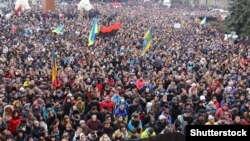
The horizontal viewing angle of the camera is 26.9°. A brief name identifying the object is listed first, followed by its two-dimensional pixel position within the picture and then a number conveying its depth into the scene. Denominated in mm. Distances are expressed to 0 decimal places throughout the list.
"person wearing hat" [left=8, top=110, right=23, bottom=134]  10133
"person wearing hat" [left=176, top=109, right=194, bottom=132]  10930
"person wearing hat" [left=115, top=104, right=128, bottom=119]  11500
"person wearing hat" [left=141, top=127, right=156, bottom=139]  9982
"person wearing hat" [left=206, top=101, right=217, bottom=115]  11889
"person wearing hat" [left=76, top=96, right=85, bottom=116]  11922
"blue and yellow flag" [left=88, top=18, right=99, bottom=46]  21212
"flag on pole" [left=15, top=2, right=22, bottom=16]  31862
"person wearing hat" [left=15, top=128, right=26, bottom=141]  9656
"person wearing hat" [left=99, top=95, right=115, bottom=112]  11873
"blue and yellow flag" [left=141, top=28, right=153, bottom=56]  20562
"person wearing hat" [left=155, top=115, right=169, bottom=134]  10648
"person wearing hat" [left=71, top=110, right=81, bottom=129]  10734
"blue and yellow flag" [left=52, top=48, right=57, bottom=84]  13736
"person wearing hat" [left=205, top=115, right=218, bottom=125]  10522
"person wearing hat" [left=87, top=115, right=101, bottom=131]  10375
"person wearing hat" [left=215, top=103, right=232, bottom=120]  11506
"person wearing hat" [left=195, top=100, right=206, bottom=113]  12228
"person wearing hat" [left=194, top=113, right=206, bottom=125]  10801
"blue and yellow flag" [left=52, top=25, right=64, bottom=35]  25516
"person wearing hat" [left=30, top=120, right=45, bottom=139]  9828
